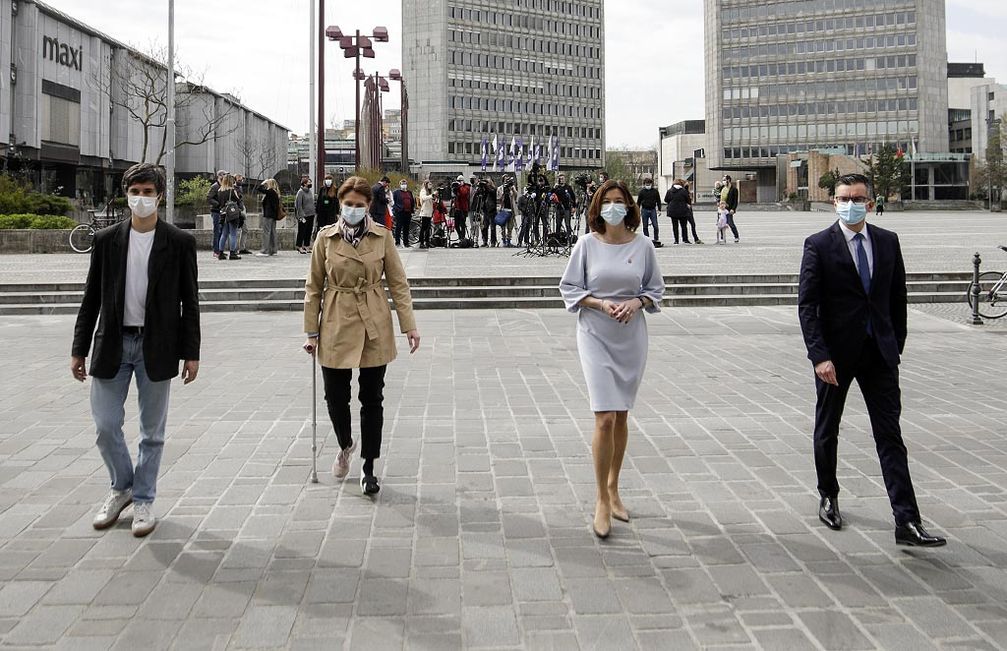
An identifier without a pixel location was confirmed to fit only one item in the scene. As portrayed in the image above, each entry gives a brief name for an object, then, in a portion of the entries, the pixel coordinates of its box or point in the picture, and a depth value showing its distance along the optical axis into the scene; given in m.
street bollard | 14.69
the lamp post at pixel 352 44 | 39.75
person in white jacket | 27.33
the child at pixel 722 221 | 28.61
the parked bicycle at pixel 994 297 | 14.61
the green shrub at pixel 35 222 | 27.94
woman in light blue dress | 5.14
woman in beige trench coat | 5.66
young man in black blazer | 5.03
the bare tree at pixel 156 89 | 59.45
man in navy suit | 4.91
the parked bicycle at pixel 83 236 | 27.09
